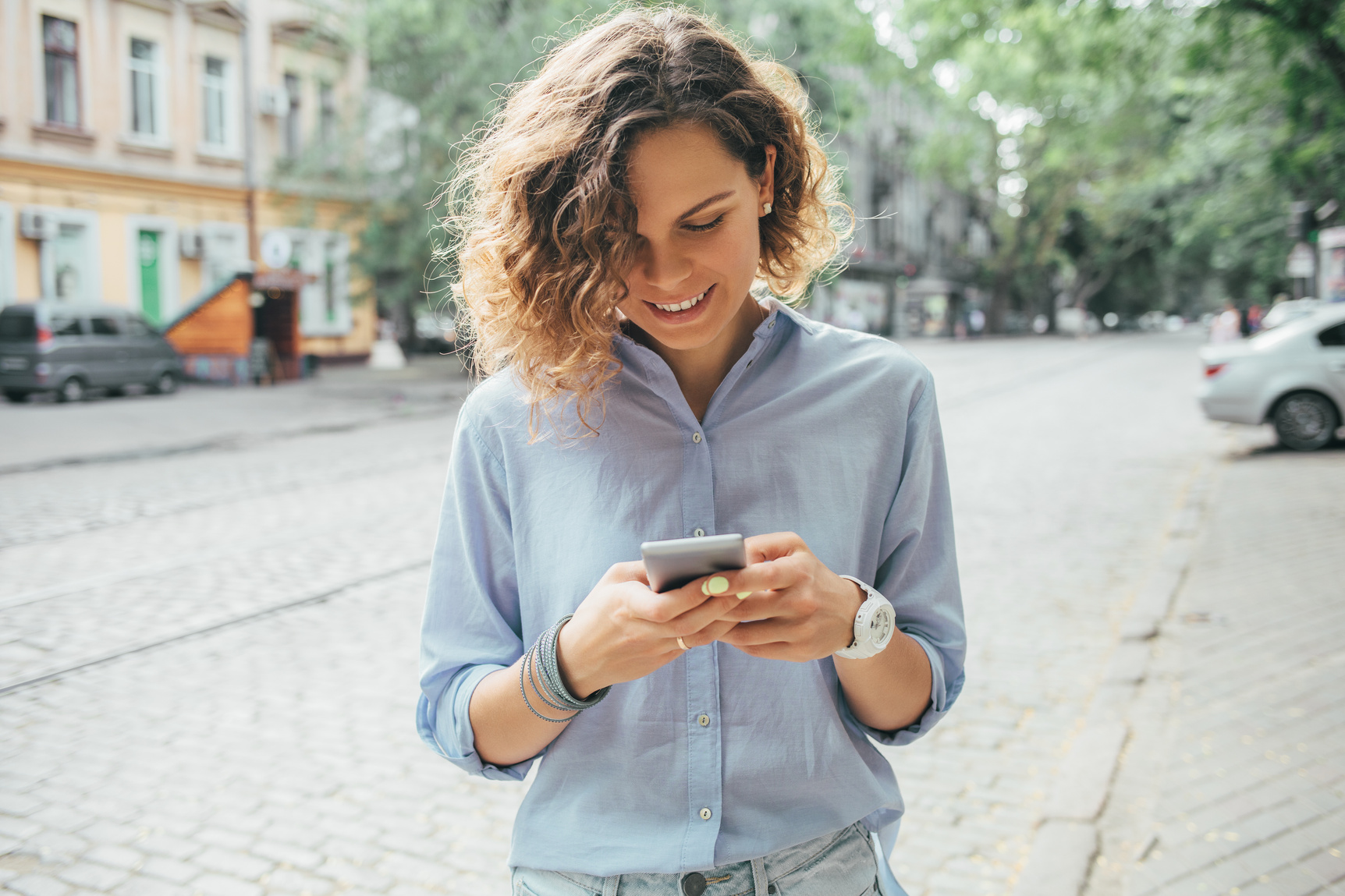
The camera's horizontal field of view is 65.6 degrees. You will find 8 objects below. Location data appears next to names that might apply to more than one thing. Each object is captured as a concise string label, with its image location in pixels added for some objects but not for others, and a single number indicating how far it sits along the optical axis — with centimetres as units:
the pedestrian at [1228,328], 2349
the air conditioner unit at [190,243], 2380
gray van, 1773
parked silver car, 1219
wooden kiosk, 2241
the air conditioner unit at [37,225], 1966
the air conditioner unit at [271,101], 2459
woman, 138
